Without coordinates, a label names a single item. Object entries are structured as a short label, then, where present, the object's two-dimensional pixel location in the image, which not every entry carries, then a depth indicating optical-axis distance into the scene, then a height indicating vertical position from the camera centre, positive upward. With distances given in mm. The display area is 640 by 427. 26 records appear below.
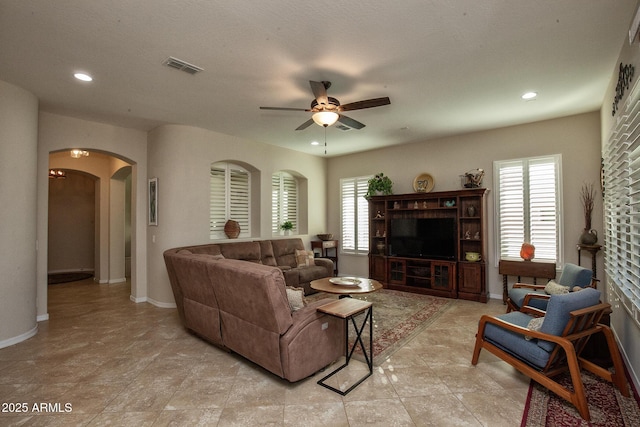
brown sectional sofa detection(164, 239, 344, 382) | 2496 -943
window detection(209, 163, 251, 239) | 5855 +366
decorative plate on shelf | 6031 +647
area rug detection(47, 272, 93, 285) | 7023 -1504
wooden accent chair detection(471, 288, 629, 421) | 2232 -1037
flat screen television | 5562 -430
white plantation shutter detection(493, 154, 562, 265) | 4820 +154
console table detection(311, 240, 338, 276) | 7133 -747
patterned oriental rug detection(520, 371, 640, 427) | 2113 -1439
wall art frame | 5105 +254
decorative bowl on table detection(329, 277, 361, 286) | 3947 -879
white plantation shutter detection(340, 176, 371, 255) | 7074 -8
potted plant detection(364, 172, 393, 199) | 6391 +636
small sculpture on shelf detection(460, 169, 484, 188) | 5352 +660
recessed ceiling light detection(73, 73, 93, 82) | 3271 +1527
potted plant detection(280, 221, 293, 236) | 6645 -223
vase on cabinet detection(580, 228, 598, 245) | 4285 -311
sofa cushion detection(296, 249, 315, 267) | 6118 -858
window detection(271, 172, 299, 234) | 6863 +374
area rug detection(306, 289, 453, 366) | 3393 -1452
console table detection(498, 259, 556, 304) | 4570 -848
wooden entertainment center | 5270 -654
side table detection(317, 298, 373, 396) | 2496 -803
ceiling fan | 3104 +1178
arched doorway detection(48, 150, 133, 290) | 6445 +275
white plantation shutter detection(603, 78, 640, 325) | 2406 +134
